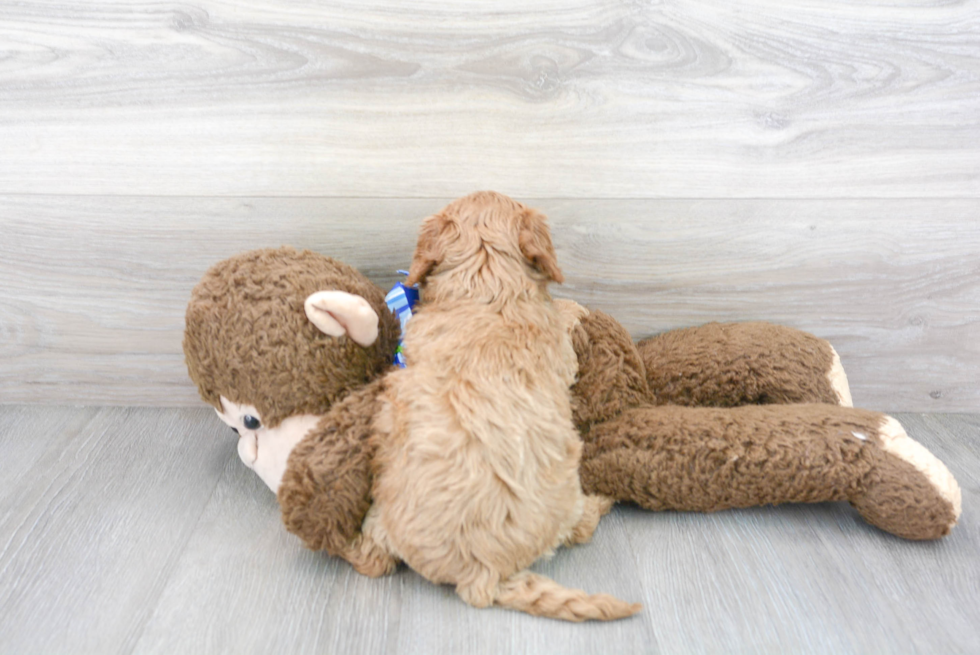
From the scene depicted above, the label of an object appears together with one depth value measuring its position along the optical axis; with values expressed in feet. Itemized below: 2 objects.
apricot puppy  2.39
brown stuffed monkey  2.60
